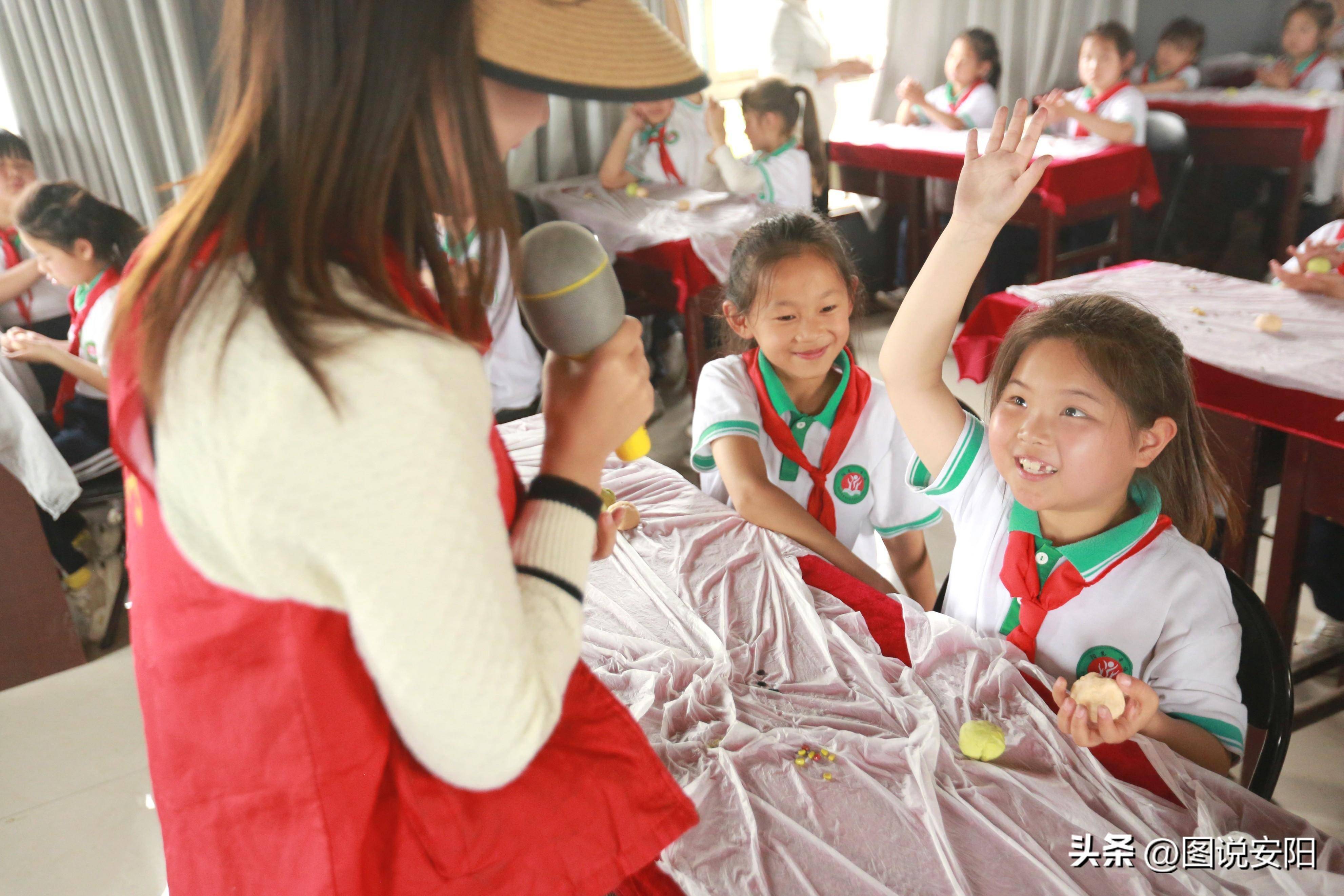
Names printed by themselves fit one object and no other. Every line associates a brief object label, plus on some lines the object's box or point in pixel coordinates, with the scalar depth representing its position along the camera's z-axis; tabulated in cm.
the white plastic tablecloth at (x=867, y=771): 80
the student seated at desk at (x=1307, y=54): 508
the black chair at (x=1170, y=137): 446
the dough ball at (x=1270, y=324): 203
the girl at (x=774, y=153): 397
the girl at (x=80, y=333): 255
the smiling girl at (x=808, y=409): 170
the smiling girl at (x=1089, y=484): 104
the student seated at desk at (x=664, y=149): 418
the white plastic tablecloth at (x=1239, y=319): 184
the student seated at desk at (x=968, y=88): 484
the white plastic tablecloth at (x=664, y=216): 328
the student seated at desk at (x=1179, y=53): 538
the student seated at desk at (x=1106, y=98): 405
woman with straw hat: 46
